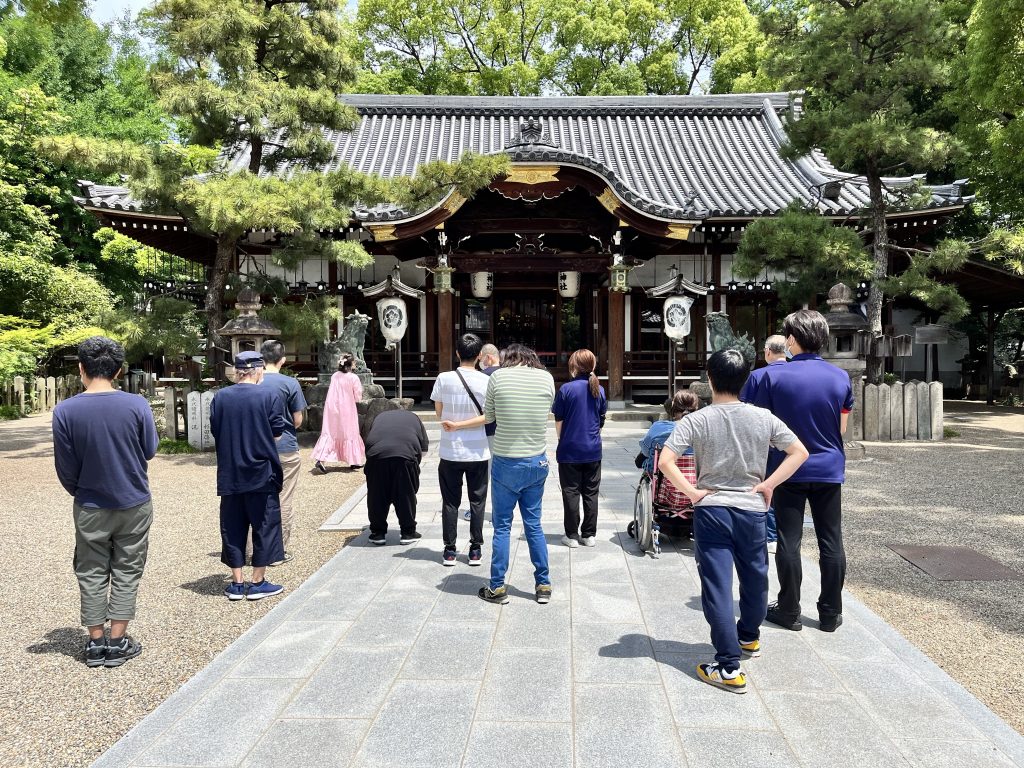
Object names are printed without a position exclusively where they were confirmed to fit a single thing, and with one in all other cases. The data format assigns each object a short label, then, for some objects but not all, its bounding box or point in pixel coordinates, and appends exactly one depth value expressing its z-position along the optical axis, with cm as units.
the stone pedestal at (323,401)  1042
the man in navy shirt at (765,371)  379
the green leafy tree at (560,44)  2477
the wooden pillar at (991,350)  1752
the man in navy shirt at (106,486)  330
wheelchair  499
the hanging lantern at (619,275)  1340
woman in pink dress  834
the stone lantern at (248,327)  980
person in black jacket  526
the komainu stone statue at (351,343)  1139
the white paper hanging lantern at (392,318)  1231
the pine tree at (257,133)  930
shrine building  1306
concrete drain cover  475
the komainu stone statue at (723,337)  1145
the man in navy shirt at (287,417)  466
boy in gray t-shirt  296
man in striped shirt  402
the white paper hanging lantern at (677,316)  1265
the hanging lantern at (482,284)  1454
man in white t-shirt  466
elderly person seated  488
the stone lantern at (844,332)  1009
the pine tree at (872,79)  1003
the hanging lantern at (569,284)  1459
